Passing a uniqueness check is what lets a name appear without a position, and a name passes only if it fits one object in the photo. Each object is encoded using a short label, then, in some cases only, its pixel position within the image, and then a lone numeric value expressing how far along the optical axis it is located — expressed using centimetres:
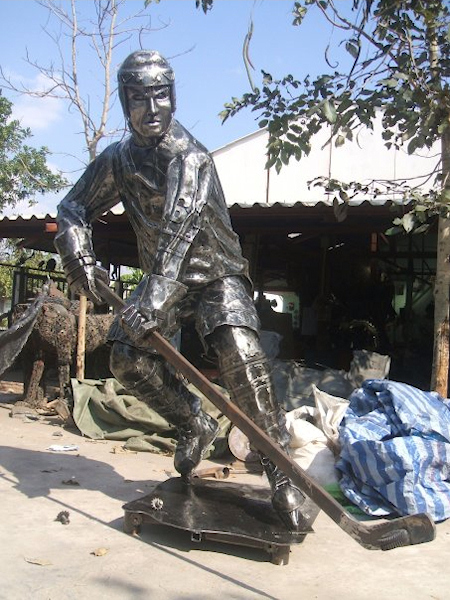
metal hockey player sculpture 258
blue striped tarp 325
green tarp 484
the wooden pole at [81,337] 664
